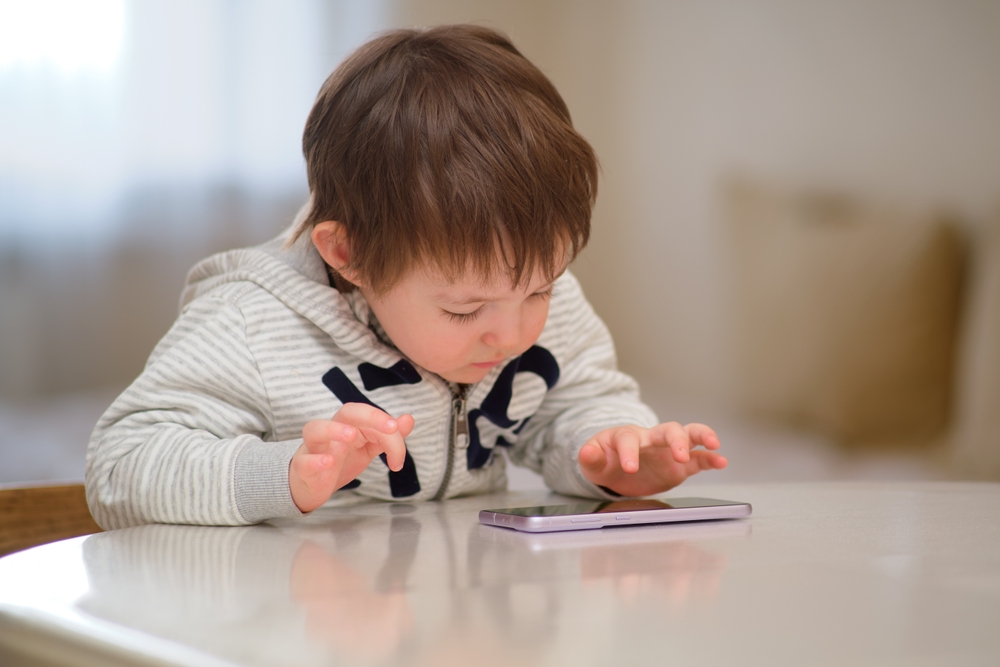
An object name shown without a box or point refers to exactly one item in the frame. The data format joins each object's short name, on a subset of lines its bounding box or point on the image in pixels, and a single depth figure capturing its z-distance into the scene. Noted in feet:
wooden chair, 6.03
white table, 3.24
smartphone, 5.04
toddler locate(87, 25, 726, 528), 5.41
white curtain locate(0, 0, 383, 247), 8.53
